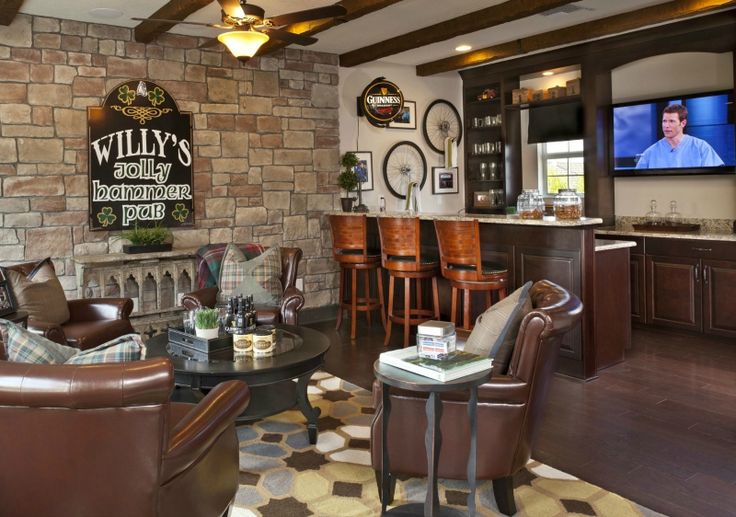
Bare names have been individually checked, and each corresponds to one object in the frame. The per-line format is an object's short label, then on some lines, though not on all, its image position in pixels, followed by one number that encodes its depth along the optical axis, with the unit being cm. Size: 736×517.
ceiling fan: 380
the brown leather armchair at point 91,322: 412
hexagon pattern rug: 281
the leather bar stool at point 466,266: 494
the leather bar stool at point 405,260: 550
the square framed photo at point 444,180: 799
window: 767
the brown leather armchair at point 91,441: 179
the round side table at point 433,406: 229
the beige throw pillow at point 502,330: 265
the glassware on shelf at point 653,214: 661
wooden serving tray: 602
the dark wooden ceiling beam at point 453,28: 512
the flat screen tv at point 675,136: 594
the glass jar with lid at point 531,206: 500
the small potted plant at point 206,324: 354
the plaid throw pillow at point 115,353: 205
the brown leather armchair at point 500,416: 258
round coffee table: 321
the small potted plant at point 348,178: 701
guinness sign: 695
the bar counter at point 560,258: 461
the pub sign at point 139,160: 573
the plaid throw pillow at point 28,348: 206
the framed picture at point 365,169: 720
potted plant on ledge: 562
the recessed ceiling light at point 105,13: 520
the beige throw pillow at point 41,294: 414
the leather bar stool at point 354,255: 602
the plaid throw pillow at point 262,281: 486
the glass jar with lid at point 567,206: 470
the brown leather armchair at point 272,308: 451
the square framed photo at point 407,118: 759
